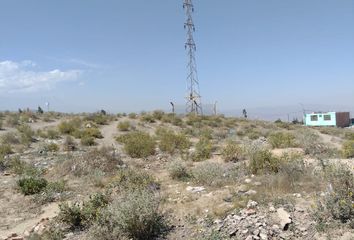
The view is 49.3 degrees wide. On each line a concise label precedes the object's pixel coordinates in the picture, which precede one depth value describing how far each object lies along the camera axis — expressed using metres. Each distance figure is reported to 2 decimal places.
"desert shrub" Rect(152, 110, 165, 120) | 31.28
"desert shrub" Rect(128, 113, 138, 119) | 31.97
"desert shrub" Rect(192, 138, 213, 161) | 13.66
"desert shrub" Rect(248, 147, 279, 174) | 9.59
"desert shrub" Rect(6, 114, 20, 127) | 26.67
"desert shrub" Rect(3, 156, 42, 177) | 11.98
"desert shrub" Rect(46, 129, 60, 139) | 22.41
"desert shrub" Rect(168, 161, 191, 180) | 10.34
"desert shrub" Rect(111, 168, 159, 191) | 9.02
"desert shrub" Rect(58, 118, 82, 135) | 23.84
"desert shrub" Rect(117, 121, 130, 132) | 26.03
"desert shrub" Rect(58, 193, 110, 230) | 7.36
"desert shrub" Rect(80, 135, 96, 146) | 20.07
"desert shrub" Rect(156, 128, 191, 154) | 15.88
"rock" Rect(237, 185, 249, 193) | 8.22
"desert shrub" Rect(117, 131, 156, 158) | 15.02
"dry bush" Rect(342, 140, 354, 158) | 12.44
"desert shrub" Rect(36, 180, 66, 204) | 9.36
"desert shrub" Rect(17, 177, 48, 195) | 9.95
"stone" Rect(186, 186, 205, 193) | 8.72
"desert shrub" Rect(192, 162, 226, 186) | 9.16
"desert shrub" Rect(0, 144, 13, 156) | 16.21
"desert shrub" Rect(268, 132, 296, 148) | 14.85
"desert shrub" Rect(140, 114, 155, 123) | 29.98
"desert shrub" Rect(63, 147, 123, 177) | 11.84
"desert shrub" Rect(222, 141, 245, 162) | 12.65
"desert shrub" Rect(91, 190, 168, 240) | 6.50
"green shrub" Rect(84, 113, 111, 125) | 29.24
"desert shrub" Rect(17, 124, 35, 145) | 19.86
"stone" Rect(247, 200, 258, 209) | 7.00
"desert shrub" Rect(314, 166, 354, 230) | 6.02
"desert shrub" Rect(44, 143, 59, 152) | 17.52
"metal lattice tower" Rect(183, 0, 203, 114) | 37.03
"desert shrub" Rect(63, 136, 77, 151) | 18.27
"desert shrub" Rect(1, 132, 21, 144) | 19.73
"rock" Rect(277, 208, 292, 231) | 6.20
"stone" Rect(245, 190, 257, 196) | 7.82
